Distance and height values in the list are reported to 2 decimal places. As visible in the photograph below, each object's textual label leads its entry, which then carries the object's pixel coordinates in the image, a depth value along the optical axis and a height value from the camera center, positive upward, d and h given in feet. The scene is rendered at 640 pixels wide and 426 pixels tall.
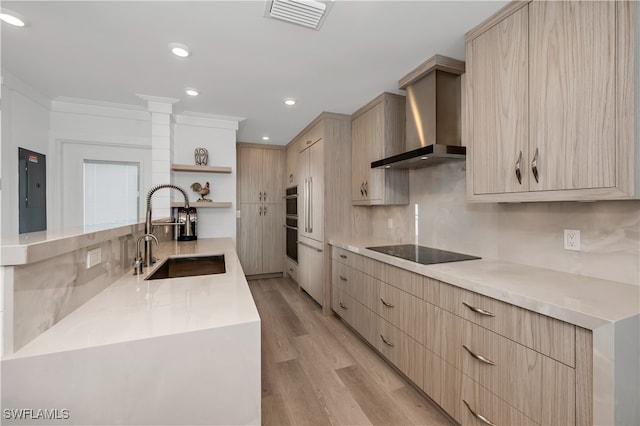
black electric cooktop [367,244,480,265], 6.24 -1.08
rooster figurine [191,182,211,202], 10.92 +0.90
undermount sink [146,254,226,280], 7.06 -1.44
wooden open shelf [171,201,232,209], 10.11 +0.29
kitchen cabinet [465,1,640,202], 3.57 +1.71
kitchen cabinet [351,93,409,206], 8.82 +2.17
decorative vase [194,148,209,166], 10.74 +2.18
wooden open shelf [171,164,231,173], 10.16 +1.64
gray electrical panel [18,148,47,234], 8.21 +0.64
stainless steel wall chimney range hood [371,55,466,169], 6.70 +2.69
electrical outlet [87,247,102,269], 3.79 -0.66
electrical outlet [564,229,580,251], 4.85 -0.49
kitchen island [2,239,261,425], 2.47 -1.53
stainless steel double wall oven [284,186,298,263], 13.79 -0.58
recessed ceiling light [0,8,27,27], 5.10 +3.73
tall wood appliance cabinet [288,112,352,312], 10.39 +0.79
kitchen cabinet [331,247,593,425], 3.41 -2.28
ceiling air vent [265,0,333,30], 4.82 +3.68
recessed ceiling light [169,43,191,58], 6.08 +3.70
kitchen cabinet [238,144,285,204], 14.97 +2.08
